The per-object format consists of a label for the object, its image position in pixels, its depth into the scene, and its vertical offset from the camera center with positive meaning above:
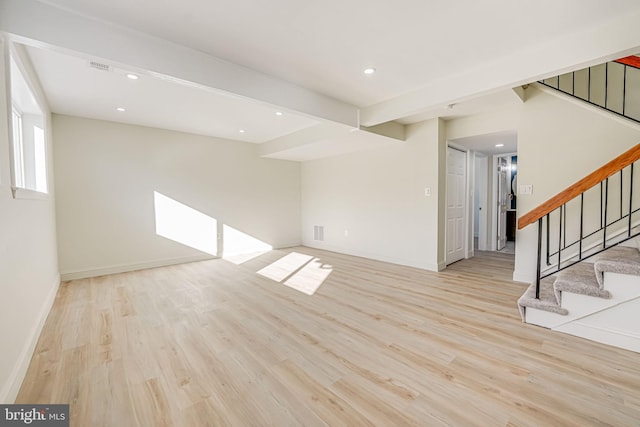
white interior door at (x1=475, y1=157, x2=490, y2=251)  6.12 -0.02
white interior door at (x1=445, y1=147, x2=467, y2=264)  4.85 -0.03
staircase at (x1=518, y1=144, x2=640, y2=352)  2.13 -0.71
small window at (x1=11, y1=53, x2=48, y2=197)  2.65 +0.83
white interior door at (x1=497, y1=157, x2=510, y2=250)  6.13 +0.07
